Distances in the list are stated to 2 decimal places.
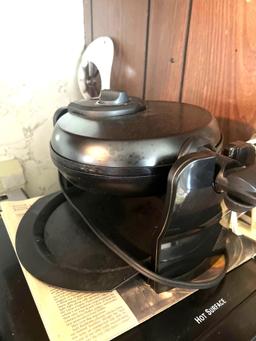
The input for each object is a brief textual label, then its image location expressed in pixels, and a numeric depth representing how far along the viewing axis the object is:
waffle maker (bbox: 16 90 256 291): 0.34
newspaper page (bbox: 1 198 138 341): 0.36
